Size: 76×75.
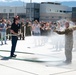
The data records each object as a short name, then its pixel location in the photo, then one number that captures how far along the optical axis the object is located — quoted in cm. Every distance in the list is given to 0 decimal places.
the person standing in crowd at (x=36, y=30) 1476
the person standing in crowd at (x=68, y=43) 788
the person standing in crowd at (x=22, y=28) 1739
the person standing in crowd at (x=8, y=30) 1672
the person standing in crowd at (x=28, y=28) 1847
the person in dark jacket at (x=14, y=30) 912
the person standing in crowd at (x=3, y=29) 1391
